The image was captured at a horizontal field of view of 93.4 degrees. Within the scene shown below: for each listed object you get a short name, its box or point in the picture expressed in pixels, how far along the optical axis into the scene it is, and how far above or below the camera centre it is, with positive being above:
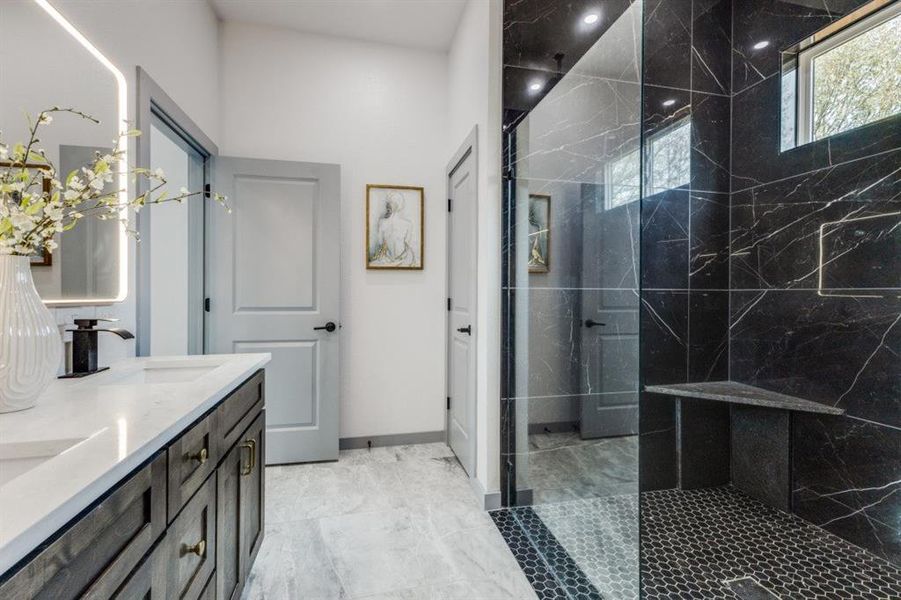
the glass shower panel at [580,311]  1.57 -0.05
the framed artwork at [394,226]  3.19 +0.54
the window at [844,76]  1.85 +1.06
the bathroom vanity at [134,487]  0.55 -0.33
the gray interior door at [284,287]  2.84 +0.07
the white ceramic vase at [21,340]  0.99 -0.10
